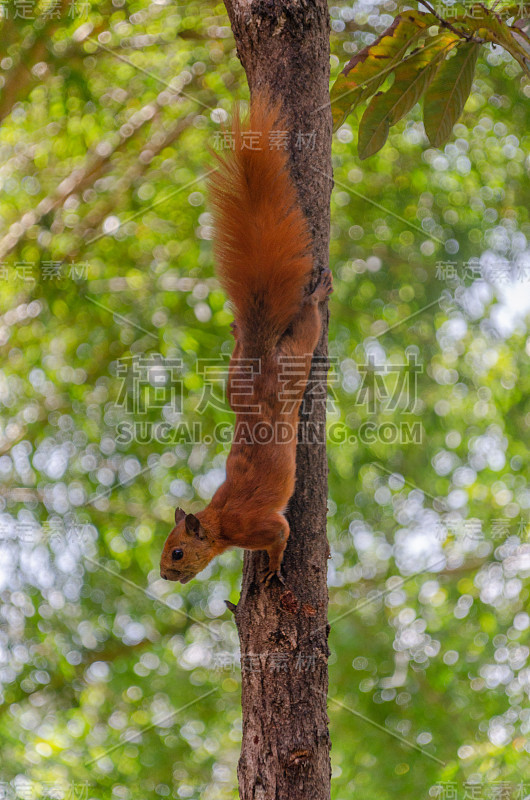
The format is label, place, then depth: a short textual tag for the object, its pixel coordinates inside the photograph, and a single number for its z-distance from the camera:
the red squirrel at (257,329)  8.55
